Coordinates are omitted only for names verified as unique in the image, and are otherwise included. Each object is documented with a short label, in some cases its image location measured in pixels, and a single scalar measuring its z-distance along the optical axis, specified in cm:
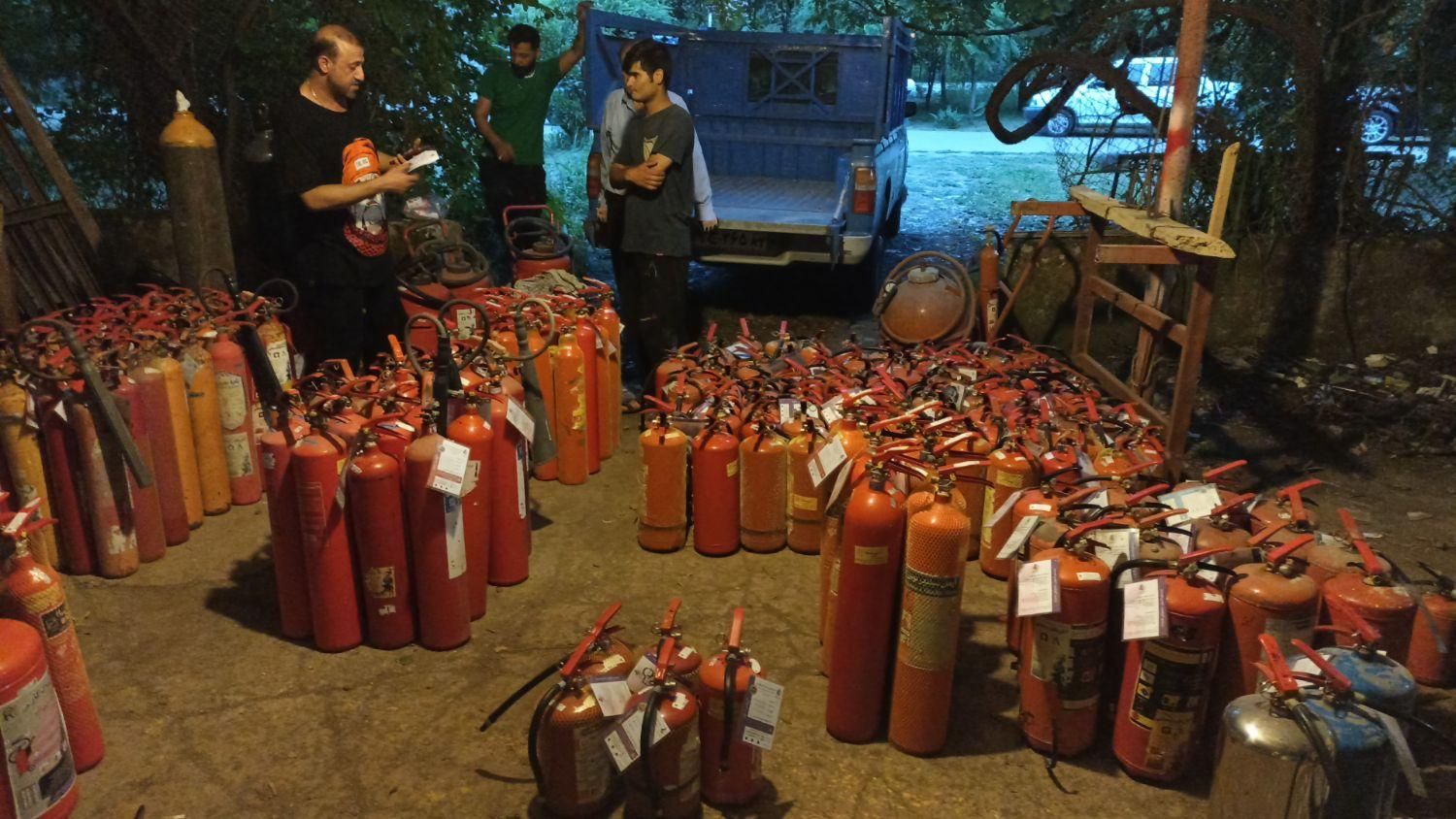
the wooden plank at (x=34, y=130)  591
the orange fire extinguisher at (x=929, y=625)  285
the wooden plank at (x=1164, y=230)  442
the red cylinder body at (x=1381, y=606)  291
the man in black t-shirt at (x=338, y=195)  471
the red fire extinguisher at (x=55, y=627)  280
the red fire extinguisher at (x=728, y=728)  267
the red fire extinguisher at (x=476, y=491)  370
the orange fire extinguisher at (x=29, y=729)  249
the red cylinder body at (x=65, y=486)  391
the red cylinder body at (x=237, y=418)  459
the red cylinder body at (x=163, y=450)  418
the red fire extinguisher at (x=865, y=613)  294
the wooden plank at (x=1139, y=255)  470
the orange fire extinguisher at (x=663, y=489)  431
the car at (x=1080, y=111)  1191
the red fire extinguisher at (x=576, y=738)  264
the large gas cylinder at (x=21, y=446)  391
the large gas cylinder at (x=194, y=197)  552
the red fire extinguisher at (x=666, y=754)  254
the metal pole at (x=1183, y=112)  473
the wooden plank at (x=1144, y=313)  496
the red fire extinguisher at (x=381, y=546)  342
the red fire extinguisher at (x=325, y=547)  339
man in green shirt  754
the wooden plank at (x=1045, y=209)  612
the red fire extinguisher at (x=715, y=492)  429
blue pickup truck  760
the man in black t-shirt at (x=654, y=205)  529
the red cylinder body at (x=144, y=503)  410
